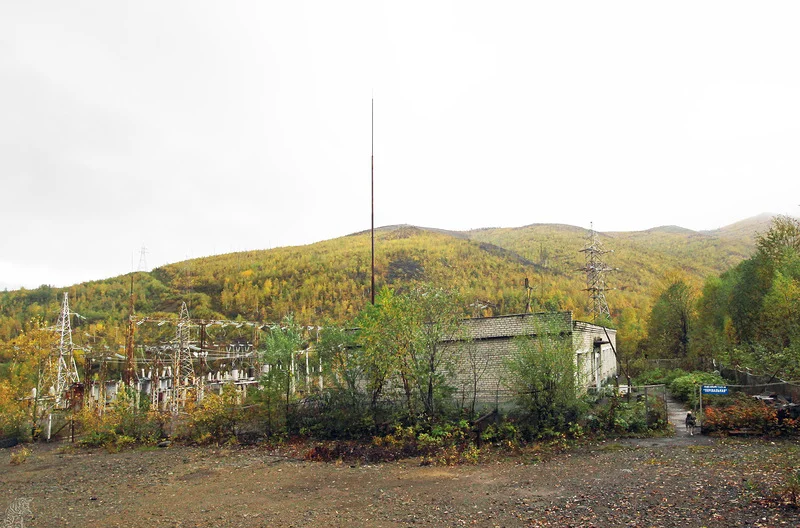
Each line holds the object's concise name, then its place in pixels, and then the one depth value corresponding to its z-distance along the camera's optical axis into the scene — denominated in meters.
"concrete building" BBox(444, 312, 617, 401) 16.52
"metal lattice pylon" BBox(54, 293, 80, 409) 26.94
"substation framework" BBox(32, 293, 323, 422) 21.53
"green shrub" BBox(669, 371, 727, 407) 22.94
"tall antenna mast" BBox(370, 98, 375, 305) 21.61
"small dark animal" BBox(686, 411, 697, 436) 13.98
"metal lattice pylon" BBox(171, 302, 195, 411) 26.08
